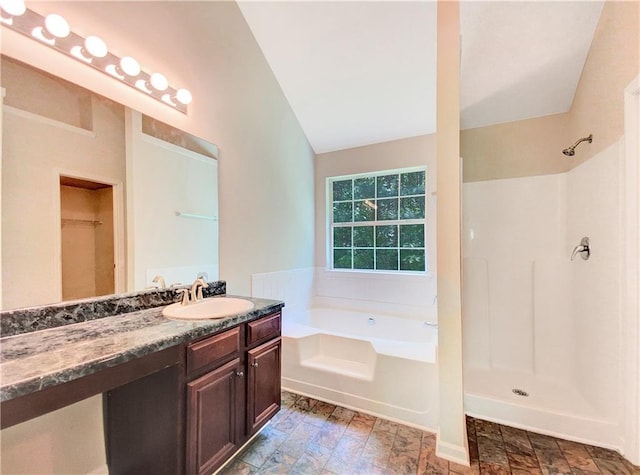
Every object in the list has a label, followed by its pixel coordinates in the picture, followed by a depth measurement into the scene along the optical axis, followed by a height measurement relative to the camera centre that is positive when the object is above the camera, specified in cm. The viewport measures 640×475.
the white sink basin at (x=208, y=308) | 142 -42
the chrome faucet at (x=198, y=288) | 169 -33
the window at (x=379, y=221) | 318 +17
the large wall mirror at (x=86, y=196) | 114 +22
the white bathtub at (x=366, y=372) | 188 -107
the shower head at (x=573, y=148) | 188 +63
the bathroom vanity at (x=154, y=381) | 86 -59
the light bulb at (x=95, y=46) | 139 +98
